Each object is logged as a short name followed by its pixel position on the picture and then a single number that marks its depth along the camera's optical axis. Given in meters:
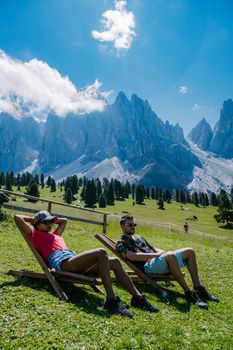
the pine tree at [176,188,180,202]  179.38
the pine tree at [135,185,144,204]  153.50
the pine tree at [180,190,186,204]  176.50
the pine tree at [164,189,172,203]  172.50
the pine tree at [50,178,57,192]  175.40
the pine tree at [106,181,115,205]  143.75
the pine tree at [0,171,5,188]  163.12
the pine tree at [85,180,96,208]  133.62
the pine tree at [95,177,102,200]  156.50
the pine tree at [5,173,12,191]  144.38
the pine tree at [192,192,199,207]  170.50
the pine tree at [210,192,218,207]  176.62
